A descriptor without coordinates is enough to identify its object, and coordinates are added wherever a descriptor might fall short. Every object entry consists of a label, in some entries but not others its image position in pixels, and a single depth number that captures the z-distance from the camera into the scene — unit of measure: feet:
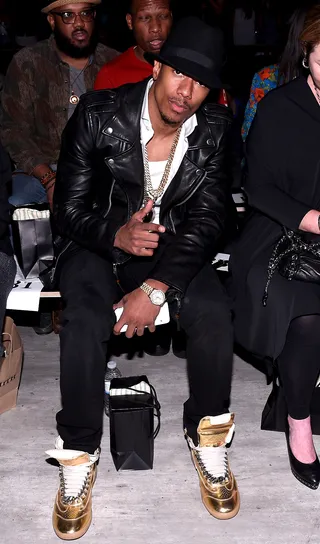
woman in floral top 13.34
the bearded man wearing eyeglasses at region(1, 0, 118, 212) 14.43
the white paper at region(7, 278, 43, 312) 12.37
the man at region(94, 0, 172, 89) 14.46
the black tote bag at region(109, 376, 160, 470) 10.78
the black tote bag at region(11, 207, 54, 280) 12.82
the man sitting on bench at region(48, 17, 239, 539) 10.05
